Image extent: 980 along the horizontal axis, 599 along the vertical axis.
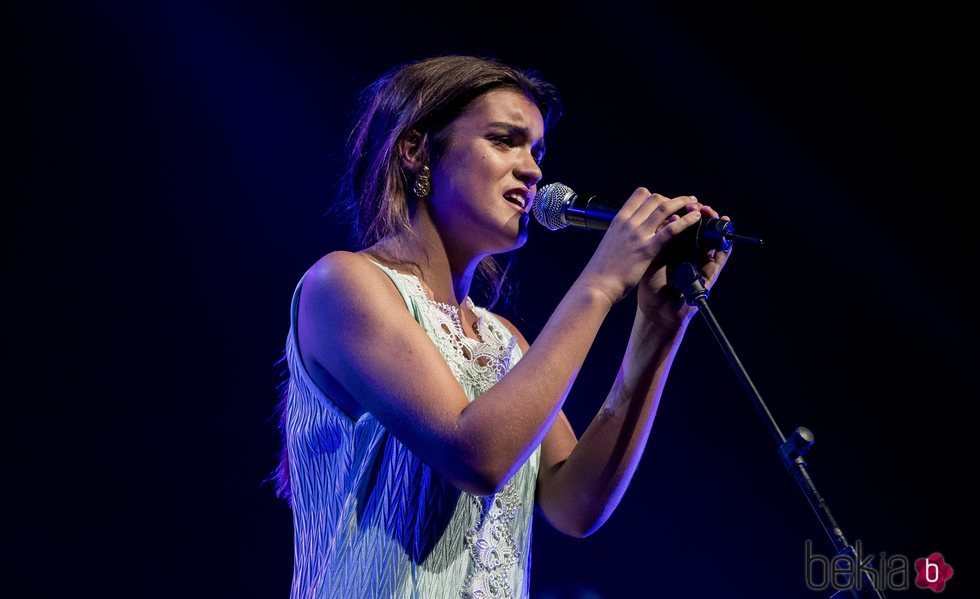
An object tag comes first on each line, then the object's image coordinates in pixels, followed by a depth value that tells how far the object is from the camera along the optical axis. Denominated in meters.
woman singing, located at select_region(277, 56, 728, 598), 3.02
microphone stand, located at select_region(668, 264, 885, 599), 2.79
